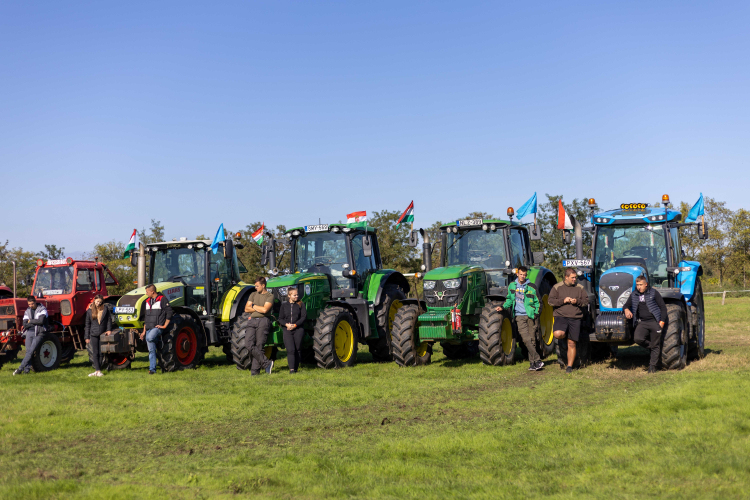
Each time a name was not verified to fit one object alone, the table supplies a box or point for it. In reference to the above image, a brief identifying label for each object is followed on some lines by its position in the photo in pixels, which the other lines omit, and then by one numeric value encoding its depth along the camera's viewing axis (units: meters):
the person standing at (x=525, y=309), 11.05
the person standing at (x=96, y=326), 12.38
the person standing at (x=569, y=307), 10.55
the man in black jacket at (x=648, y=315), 10.07
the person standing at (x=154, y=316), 11.99
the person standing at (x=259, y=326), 11.45
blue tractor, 10.27
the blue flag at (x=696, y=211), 11.92
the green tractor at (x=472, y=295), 11.38
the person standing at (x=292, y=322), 11.62
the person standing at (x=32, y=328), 12.73
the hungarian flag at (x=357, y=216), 13.23
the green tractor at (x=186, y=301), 12.48
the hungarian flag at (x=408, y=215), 14.09
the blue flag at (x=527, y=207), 13.48
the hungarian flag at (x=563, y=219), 12.29
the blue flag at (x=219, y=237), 13.50
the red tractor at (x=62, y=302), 14.10
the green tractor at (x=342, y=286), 12.45
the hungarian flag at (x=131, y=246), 14.52
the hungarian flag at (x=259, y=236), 14.07
